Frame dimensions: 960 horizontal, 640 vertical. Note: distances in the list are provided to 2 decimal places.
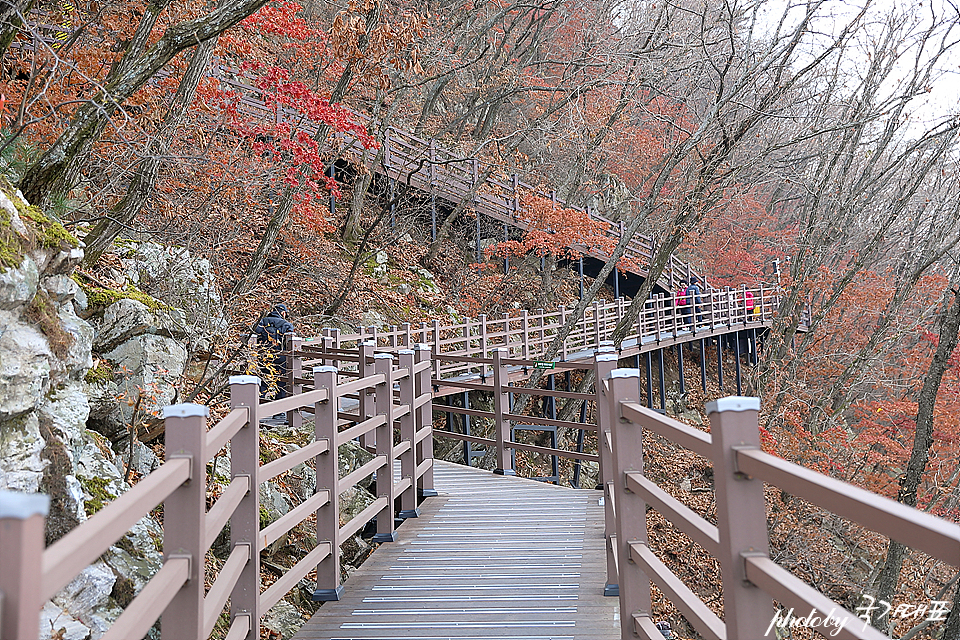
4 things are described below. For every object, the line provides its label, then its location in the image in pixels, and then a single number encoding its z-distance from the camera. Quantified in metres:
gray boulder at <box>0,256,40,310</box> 4.57
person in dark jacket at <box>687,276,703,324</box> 25.99
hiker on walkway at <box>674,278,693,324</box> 25.55
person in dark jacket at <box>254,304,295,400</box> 12.23
